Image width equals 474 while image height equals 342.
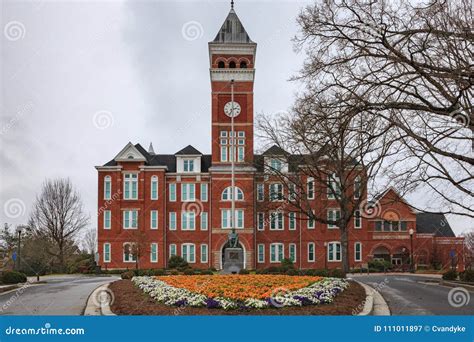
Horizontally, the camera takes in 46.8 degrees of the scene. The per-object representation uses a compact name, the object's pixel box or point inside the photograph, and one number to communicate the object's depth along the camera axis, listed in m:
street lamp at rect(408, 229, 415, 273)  45.74
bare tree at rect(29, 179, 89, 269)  42.97
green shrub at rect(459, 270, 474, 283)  25.82
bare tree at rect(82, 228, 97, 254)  82.50
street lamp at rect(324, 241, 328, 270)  51.92
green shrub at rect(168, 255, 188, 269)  48.64
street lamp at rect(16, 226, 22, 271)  35.02
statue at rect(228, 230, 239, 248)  30.45
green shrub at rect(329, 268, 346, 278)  24.88
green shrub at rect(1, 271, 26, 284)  23.41
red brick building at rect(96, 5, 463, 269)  51.56
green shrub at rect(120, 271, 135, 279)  26.22
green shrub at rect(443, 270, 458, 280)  27.88
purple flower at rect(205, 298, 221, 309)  11.58
